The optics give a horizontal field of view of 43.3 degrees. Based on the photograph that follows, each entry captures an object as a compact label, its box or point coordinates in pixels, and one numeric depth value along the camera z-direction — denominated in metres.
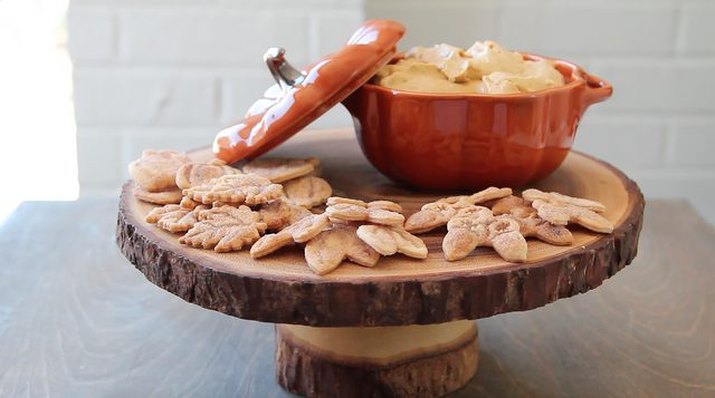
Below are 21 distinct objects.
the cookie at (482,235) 0.63
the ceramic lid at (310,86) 0.75
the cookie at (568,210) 0.67
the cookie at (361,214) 0.64
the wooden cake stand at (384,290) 0.60
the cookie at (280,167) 0.77
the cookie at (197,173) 0.74
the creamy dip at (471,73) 0.76
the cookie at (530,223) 0.66
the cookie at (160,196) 0.74
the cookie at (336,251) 0.61
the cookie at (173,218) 0.67
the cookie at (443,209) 0.68
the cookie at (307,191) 0.74
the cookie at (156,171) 0.76
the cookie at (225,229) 0.65
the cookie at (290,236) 0.63
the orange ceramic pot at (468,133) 0.74
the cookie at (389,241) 0.62
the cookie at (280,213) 0.68
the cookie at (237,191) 0.69
